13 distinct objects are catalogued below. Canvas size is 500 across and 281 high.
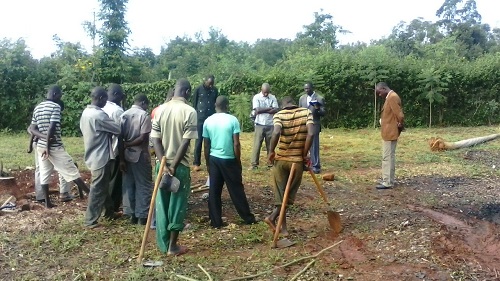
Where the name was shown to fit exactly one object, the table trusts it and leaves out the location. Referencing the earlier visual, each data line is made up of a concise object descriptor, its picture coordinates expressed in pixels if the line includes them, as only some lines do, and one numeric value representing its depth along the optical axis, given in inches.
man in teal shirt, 255.1
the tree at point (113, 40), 788.0
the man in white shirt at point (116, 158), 272.5
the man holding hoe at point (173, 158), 219.0
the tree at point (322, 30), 1301.7
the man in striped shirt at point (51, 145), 285.4
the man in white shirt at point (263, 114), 403.5
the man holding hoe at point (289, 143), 241.1
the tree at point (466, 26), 1387.2
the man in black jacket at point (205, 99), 389.9
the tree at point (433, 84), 767.1
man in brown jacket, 343.6
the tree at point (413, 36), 1310.3
